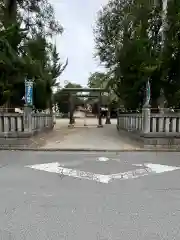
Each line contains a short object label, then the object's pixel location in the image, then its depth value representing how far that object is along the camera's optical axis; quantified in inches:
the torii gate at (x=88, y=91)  757.9
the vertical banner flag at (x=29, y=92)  434.9
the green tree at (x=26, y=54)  464.1
